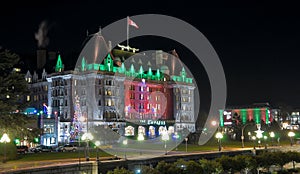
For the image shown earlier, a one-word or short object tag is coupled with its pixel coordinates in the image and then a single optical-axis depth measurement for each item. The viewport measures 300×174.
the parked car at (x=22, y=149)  58.06
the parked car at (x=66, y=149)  61.83
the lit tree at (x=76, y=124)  86.25
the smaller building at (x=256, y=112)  177.12
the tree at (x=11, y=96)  40.16
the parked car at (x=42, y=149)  61.53
